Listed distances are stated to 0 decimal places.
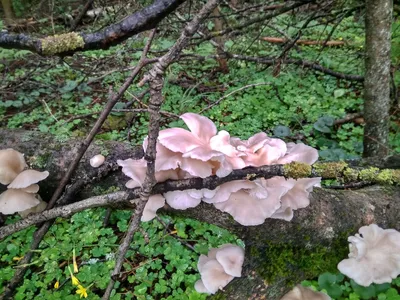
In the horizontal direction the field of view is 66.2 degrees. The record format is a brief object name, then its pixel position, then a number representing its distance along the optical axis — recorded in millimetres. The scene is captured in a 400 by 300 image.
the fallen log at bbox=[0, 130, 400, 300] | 451
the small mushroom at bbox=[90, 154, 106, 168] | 498
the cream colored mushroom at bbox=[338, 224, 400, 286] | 444
